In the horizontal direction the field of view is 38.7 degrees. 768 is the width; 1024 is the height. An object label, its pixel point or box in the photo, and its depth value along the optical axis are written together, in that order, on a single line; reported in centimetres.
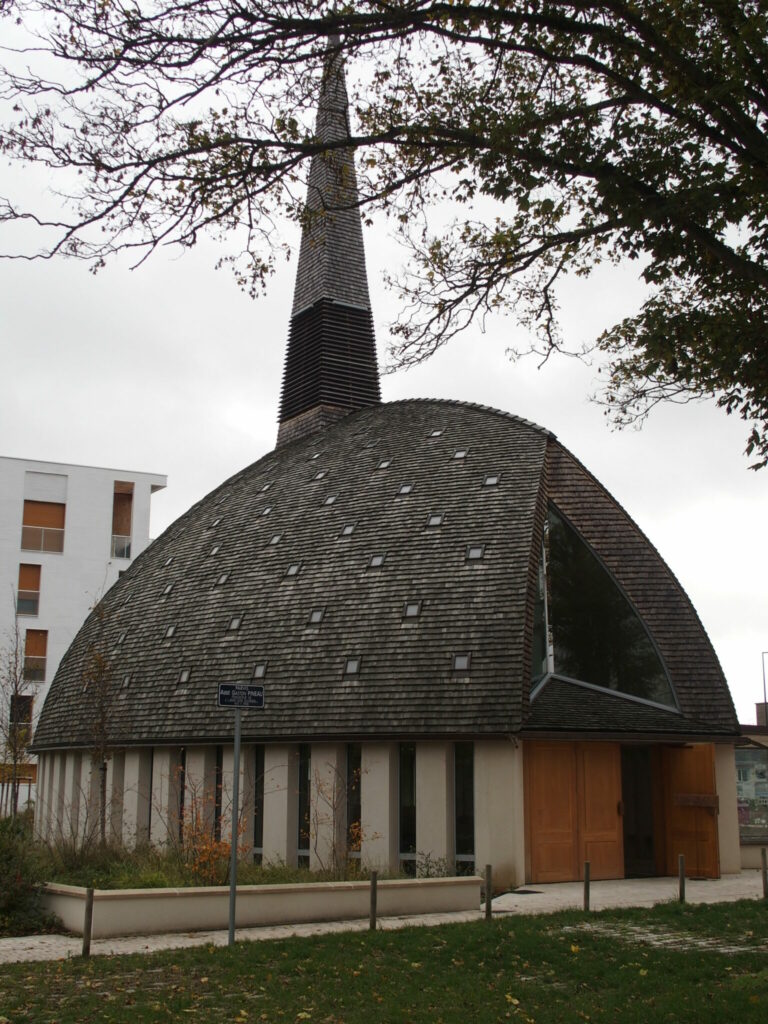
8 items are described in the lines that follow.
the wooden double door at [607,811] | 2022
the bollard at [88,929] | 1153
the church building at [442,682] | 2042
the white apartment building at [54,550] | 4381
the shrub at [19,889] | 1380
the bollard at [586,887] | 1519
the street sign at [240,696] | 1226
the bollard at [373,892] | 1355
